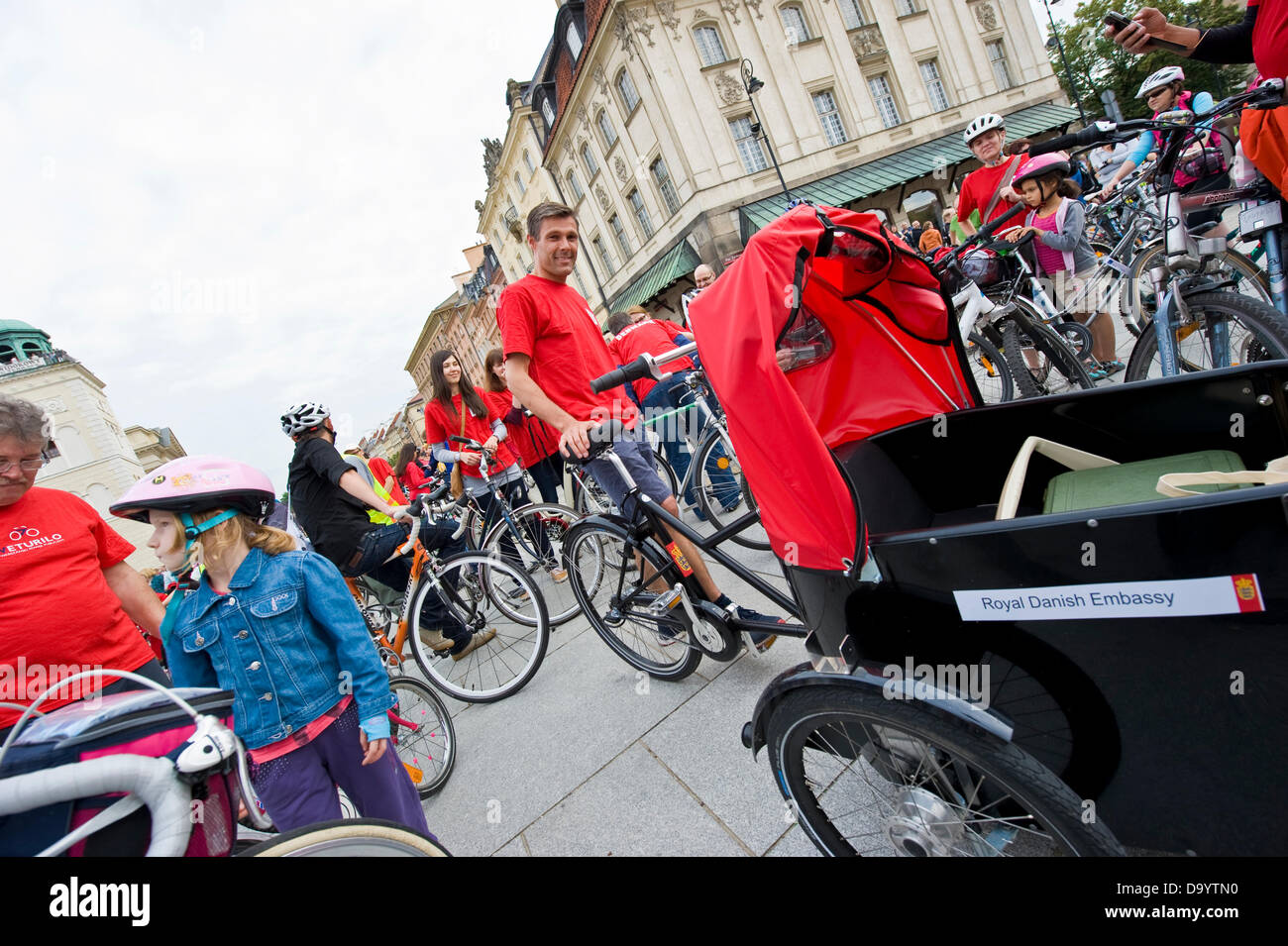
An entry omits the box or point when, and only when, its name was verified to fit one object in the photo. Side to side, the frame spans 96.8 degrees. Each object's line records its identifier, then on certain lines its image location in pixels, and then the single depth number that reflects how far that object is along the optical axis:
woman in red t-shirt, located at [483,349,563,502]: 4.93
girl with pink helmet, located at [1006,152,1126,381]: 3.77
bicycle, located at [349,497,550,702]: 3.30
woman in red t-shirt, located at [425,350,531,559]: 4.77
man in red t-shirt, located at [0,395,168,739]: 1.98
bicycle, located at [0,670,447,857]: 0.96
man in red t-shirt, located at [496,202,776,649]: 2.77
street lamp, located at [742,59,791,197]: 14.55
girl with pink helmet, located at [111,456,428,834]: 1.68
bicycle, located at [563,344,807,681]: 2.41
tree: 26.78
